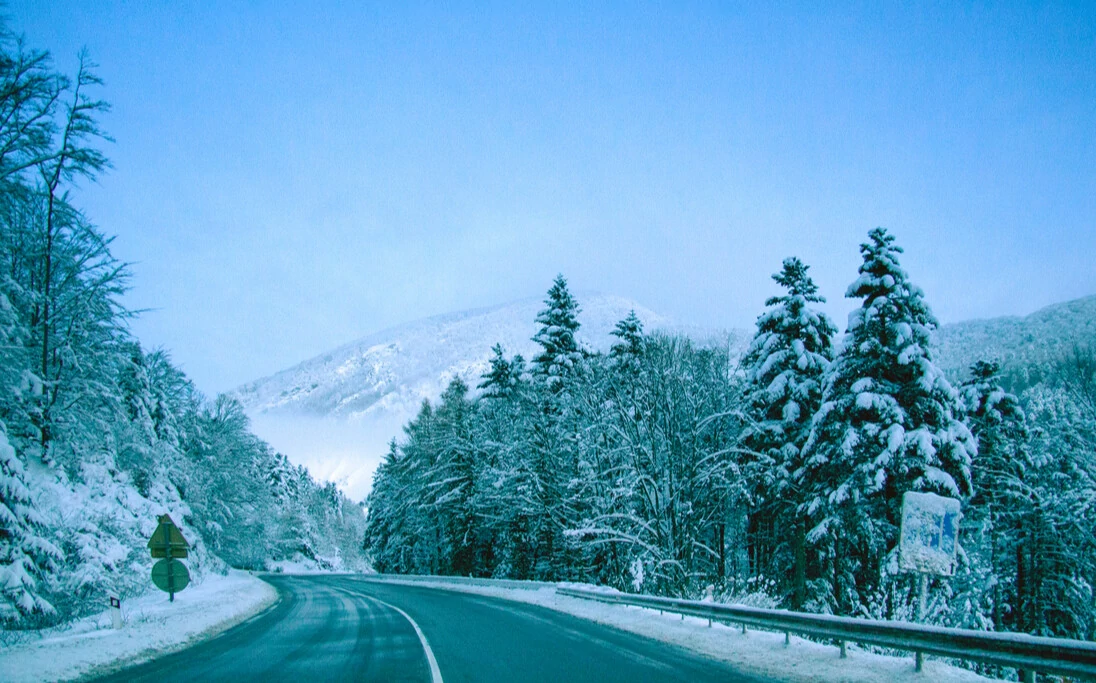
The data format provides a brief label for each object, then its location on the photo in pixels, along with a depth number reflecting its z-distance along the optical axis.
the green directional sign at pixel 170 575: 17.30
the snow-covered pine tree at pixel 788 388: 26.03
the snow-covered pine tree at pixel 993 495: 27.05
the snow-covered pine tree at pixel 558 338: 34.19
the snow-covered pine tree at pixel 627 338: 34.31
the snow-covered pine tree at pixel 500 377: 39.34
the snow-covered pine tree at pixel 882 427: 21.98
